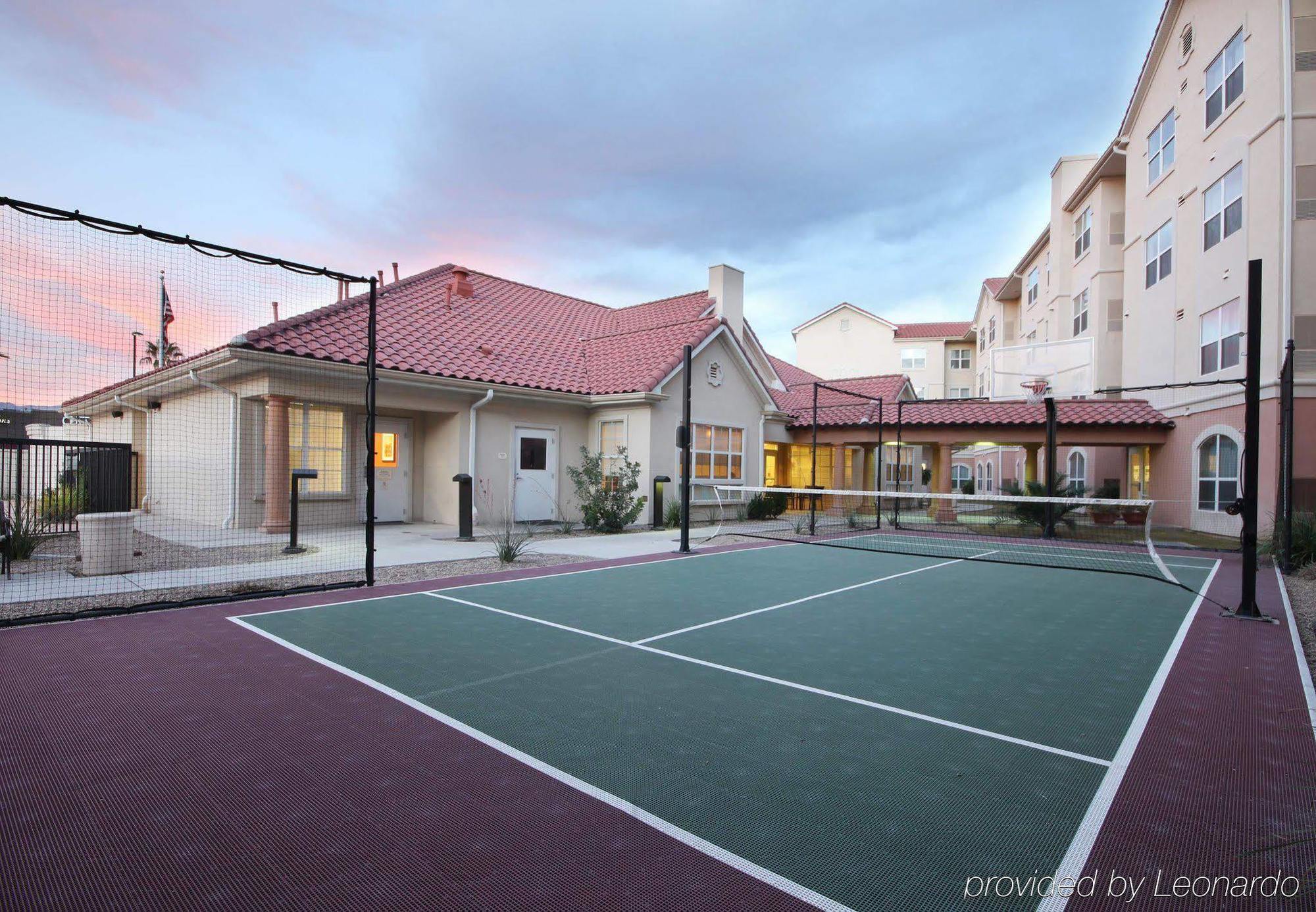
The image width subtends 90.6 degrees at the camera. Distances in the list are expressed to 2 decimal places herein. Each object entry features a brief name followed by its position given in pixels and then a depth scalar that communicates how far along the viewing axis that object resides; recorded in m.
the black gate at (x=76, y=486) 11.54
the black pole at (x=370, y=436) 8.52
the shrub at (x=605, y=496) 15.80
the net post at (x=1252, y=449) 7.02
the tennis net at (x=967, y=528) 13.04
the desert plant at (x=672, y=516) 17.44
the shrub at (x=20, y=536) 9.99
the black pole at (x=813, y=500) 15.84
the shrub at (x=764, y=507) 20.94
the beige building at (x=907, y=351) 52.75
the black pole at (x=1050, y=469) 16.33
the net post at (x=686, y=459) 12.30
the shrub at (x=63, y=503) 13.60
